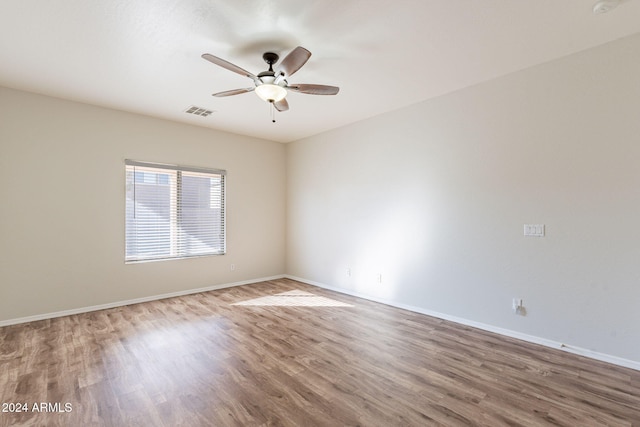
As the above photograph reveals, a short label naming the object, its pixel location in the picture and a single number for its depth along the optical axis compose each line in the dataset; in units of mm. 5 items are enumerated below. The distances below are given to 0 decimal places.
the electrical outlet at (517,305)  3092
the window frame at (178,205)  4320
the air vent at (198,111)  4168
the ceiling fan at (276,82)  2438
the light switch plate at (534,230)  2980
